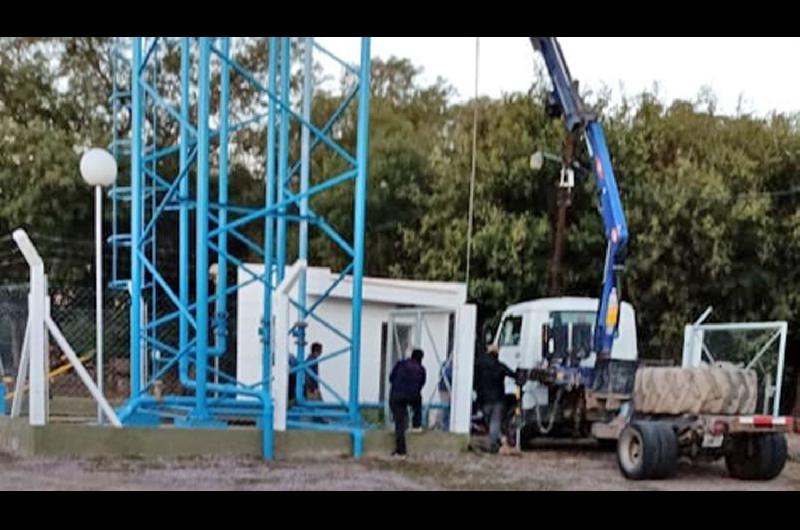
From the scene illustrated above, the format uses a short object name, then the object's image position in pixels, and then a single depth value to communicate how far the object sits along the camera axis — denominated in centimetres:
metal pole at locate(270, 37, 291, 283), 1332
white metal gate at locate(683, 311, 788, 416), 1312
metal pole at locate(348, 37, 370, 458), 1285
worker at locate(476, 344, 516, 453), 1453
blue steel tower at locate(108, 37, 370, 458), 1195
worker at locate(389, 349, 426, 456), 1294
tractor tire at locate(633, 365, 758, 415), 1226
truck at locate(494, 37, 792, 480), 1225
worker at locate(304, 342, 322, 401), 1522
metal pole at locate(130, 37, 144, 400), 1258
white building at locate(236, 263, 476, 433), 1571
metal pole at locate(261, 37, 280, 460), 1180
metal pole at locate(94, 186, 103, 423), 1162
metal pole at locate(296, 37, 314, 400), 1346
